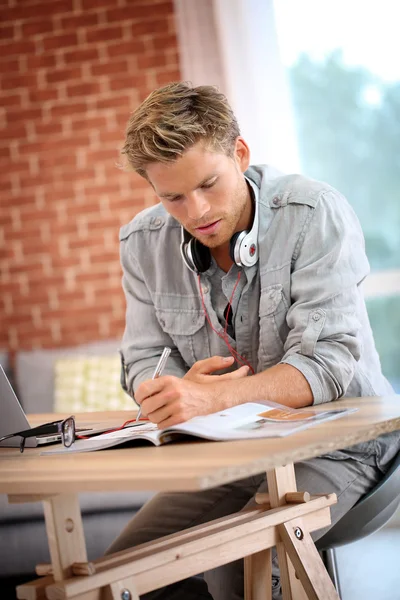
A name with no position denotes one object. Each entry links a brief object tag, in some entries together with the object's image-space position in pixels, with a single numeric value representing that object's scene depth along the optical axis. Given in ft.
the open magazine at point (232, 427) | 7.35
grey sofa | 11.24
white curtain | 15.61
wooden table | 6.88
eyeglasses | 7.88
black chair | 8.47
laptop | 8.08
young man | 8.35
